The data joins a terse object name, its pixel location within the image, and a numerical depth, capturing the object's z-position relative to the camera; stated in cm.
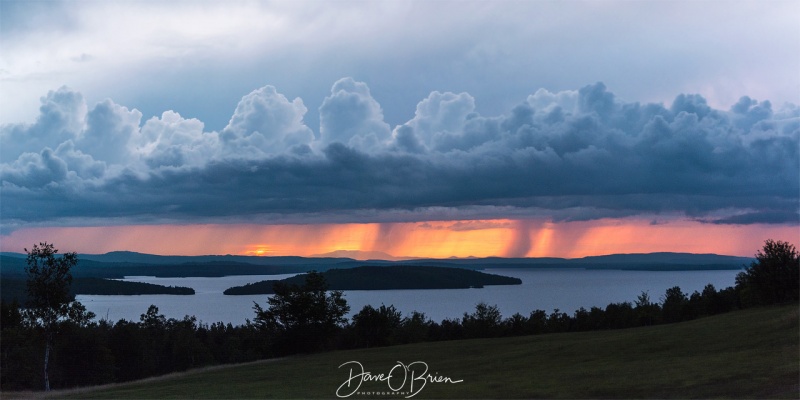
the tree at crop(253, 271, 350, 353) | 6397
